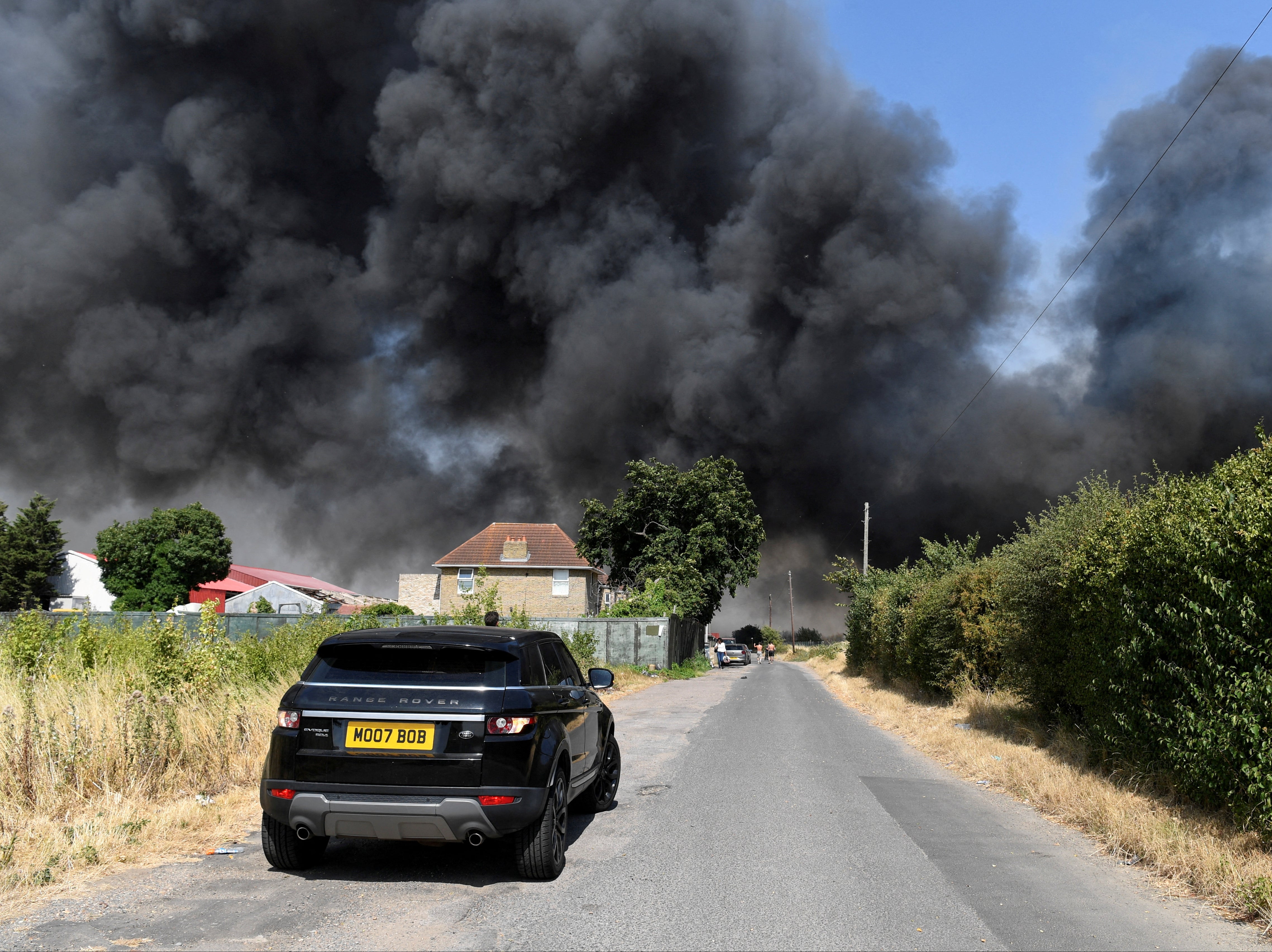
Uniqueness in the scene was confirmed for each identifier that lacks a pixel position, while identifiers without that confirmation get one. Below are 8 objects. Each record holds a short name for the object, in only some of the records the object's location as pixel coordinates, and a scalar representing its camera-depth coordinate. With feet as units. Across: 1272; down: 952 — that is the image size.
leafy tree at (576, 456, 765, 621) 154.71
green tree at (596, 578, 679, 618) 132.57
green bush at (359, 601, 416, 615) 122.93
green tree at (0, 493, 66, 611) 180.96
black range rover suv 15.58
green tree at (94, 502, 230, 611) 195.83
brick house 161.48
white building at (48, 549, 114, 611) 203.62
